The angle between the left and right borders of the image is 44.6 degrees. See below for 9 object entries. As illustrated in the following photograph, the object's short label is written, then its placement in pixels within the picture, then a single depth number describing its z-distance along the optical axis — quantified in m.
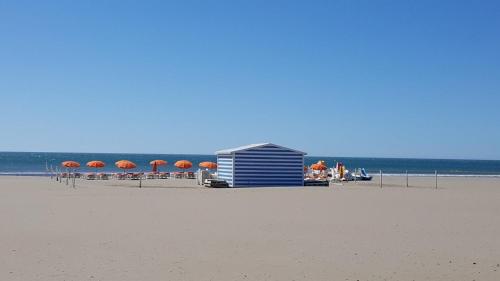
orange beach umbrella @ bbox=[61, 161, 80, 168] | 40.19
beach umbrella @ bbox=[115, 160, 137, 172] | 39.94
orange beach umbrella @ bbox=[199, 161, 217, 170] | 41.86
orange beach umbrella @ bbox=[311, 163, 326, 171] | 40.81
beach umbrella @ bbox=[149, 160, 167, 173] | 43.68
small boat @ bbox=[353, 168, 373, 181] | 41.91
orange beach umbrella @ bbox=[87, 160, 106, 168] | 41.22
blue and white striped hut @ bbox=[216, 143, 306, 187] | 29.55
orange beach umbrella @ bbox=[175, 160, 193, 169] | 41.35
